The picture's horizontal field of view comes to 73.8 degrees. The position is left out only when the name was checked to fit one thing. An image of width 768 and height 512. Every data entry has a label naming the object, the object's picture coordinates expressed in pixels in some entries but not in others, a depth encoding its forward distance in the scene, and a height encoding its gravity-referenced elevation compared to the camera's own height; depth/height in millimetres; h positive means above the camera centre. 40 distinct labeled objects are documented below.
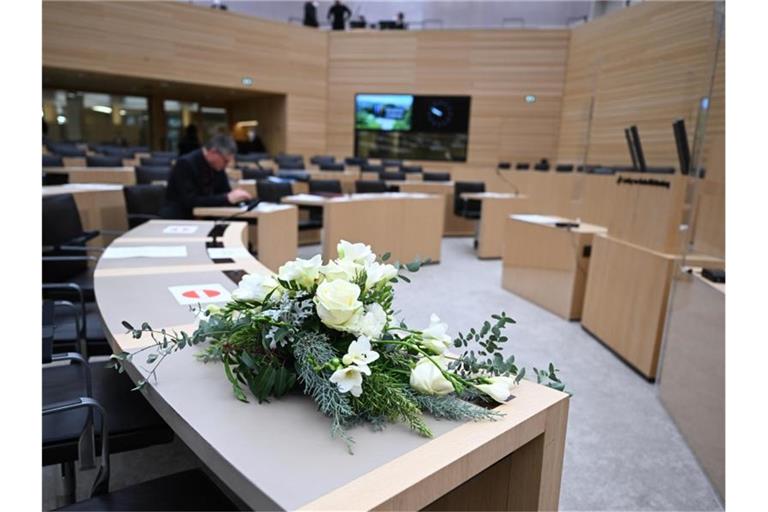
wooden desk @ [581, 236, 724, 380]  3061 -671
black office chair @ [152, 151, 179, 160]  7905 +109
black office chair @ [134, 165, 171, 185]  5234 -138
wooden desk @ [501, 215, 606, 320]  4223 -644
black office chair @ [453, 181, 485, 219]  7020 -253
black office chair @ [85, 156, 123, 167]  6695 -50
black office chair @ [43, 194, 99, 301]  2904 -525
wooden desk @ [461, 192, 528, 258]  6543 -423
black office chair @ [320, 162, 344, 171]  9594 +126
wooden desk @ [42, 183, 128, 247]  4328 -426
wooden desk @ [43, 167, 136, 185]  5820 -197
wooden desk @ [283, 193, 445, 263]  5223 -474
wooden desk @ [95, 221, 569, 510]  793 -473
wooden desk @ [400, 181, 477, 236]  7879 -263
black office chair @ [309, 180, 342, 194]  6445 -163
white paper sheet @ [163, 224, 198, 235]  3094 -408
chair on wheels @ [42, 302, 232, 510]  1144 -748
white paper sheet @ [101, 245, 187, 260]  2424 -439
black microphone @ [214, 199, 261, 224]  3598 -356
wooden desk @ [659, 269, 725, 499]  2172 -799
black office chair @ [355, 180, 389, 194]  6711 -124
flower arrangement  930 -335
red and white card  1750 -455
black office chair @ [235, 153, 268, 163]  9369 +179
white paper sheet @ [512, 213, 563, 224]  4750 -290
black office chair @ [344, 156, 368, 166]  10900 +304
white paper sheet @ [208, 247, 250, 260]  2491 -427
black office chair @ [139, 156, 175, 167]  6961 -3
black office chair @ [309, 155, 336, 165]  10477 +276
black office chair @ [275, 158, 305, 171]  9648 +136
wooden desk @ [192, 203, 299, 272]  4078 -493
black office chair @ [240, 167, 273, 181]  6699 -68
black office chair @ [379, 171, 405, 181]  8555 +37
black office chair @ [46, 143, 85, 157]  7980 +80
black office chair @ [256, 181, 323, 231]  5614 -240
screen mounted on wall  12312 +1290
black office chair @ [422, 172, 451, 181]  8609 +81
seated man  4039 -128
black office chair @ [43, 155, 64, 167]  6086 -81
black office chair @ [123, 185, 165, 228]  4309 -351
